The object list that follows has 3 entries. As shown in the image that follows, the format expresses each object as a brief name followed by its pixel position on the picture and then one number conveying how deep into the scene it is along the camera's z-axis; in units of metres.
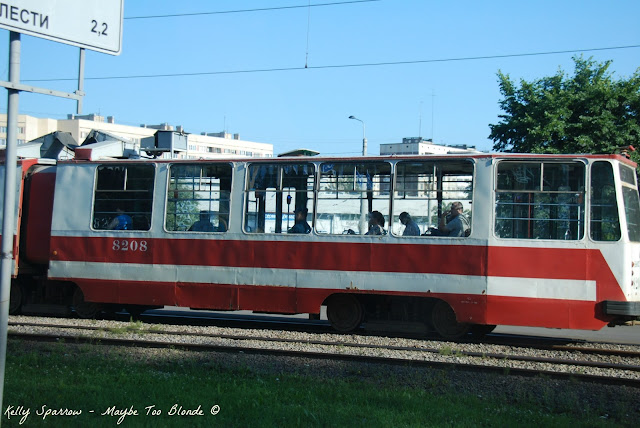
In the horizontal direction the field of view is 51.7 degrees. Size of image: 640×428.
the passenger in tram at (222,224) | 11.68
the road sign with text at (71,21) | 4.36
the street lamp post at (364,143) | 33.85
